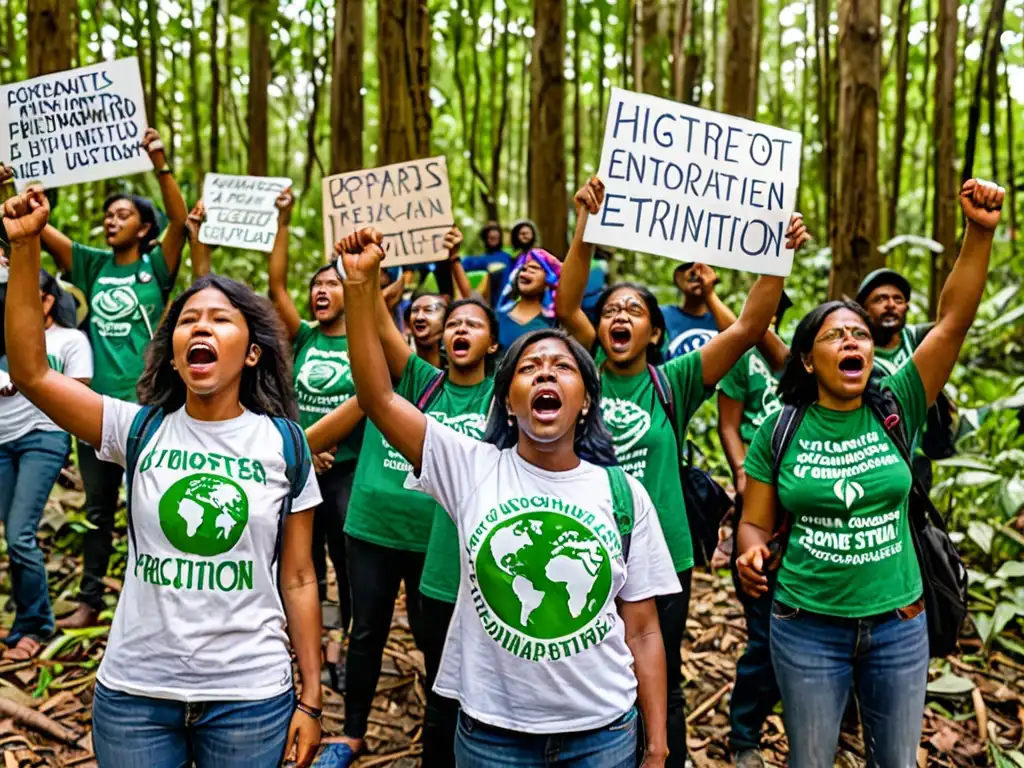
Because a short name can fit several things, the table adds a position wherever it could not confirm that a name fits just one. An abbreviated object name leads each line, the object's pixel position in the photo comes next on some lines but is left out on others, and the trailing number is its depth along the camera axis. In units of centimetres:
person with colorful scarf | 524
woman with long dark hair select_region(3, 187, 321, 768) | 217
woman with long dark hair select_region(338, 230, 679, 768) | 220
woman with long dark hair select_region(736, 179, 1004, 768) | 281
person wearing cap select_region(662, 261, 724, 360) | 501
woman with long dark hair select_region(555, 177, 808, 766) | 325
